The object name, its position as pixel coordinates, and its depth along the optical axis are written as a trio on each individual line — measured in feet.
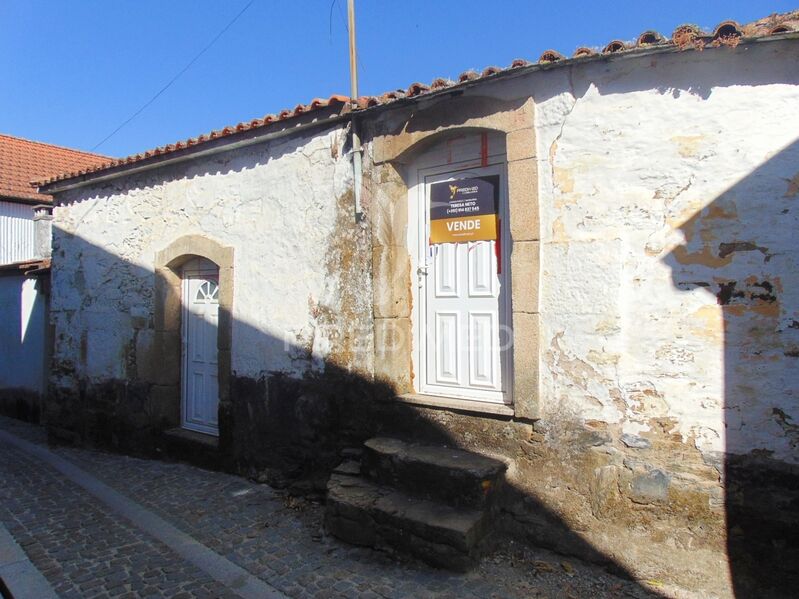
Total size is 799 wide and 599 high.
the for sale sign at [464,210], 14.80
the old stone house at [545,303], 10.90
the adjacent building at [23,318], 32.65
